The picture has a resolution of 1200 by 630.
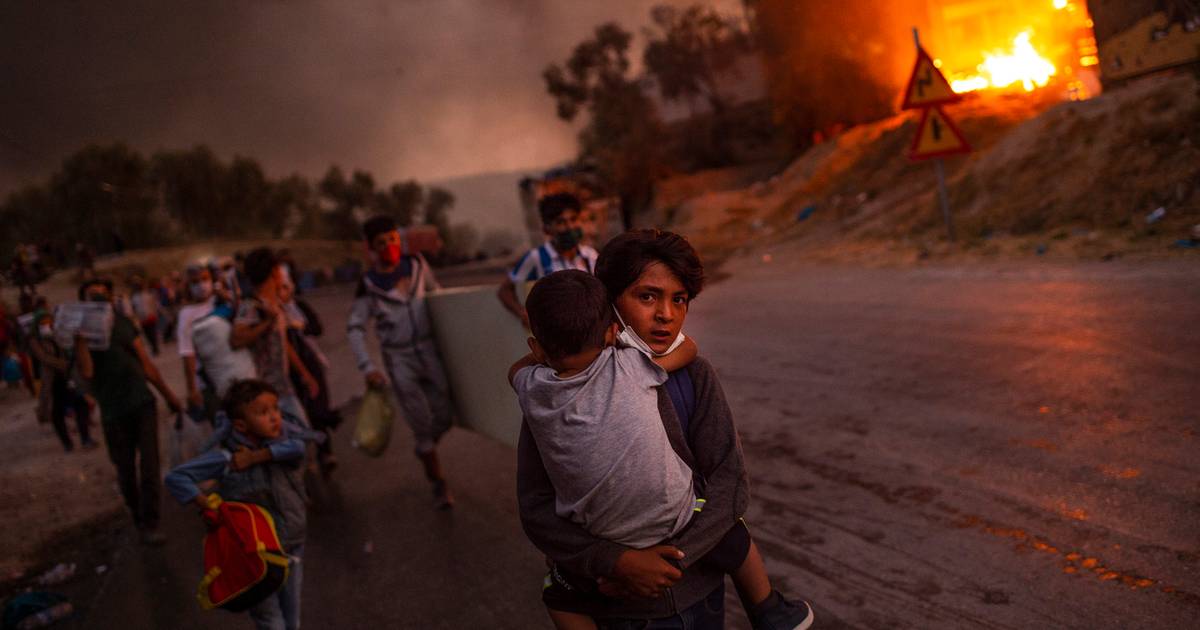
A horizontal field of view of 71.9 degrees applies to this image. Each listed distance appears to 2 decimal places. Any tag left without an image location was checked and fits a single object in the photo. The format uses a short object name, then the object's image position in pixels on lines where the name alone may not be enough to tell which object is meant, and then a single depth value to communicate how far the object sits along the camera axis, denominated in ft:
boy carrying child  6.25
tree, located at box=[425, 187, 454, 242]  312.09
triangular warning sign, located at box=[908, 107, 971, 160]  37.58
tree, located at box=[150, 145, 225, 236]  237.45
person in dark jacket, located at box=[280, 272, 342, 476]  23.07
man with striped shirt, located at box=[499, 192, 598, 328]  14.93
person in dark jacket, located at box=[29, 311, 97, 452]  24.43
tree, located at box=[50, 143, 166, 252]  193.16
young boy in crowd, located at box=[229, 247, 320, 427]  18.33
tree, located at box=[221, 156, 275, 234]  254.06
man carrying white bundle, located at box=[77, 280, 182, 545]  19.56
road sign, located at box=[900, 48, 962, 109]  37.09
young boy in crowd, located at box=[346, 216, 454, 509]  18.61
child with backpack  11.51
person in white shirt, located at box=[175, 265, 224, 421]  19.47
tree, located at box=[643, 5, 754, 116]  138.72
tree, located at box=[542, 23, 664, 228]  131.34
